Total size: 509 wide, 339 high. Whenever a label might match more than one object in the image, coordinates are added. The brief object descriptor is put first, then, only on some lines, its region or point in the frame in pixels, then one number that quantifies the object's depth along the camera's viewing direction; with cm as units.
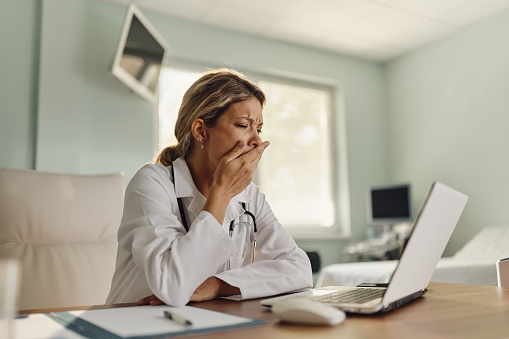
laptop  72
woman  100
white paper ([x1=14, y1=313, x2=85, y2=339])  62
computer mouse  67
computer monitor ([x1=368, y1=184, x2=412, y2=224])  419
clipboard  63
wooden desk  62
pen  67
